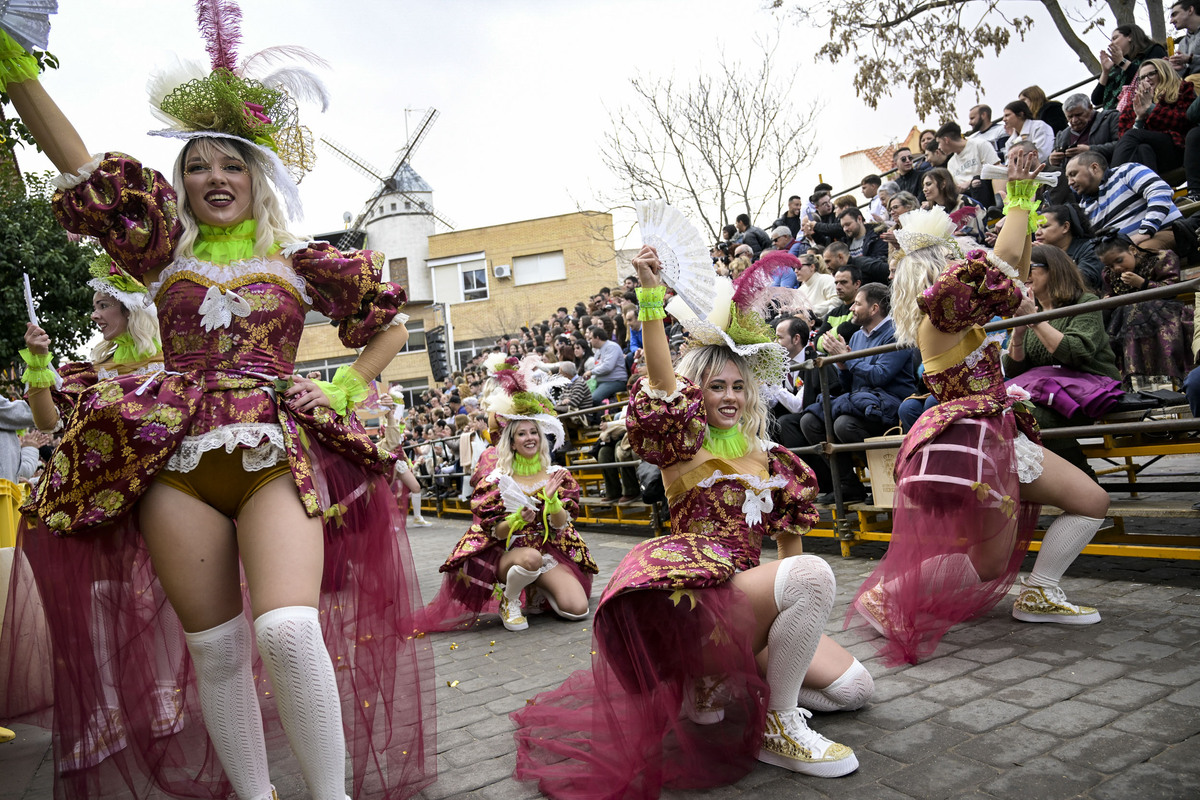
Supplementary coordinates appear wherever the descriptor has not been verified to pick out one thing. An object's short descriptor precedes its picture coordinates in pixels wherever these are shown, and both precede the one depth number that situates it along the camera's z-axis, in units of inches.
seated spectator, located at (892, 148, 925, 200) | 358.9
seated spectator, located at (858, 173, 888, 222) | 377.4
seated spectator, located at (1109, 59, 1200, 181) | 269.1
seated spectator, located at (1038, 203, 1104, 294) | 213.2
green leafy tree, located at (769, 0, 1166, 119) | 487.2
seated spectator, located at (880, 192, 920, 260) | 301.0
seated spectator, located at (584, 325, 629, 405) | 384.5
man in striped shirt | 226.1
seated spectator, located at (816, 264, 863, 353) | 269.3
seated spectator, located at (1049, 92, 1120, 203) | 288.7
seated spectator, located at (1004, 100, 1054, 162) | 319.3
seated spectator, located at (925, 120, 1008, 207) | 331.9
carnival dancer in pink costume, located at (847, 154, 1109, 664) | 145.3
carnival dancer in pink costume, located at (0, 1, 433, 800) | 88.0
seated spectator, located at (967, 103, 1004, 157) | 349.1
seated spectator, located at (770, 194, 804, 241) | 456.1
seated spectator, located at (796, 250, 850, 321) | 314.3
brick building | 1336.1
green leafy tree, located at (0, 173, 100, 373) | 426.3
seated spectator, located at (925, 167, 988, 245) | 301.4
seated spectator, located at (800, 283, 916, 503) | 225.6
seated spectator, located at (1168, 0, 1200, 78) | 274.4
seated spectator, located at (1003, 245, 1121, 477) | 173.3
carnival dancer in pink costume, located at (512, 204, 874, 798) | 100.7
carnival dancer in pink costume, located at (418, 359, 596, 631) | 209.2
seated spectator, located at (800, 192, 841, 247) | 391.5
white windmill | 1402.6
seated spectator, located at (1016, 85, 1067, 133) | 331.0
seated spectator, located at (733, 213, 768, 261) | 437.1
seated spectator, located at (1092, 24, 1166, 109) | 295.1
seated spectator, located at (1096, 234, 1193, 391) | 192.2
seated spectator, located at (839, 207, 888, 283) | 312.8
